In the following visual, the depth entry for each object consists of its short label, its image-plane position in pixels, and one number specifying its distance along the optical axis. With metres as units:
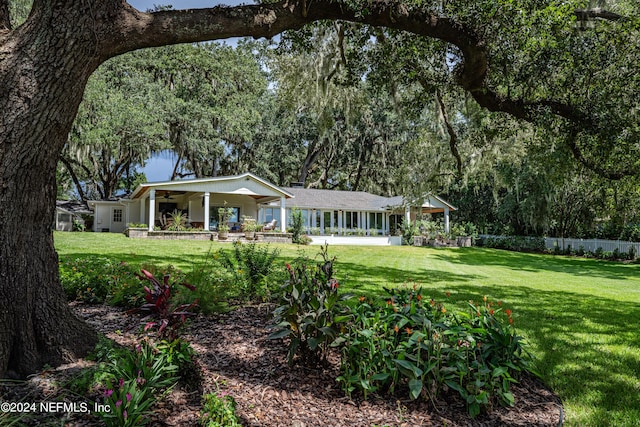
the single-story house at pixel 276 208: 24.56
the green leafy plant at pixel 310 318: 2.99
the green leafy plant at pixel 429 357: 2.77
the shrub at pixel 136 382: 2.07
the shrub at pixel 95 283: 4.74
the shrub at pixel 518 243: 26.02
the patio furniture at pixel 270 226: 22.57
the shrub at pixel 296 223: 22.39
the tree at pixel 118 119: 20.94
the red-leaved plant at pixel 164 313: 2.73
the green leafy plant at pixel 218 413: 2.26
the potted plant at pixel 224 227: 19.47
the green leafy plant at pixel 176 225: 19.52
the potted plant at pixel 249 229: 20.22
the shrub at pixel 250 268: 5.03
